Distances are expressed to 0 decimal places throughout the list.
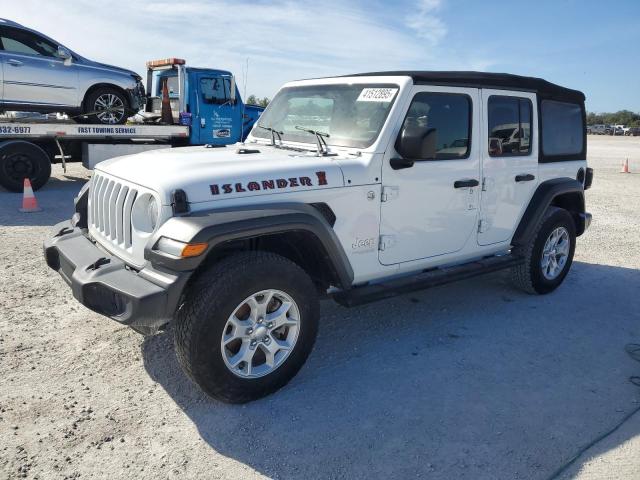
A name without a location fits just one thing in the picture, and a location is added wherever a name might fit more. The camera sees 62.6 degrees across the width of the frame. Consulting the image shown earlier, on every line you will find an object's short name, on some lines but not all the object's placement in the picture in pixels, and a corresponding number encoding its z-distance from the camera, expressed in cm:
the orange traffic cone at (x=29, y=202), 794
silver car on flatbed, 895
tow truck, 944
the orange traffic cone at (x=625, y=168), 1646
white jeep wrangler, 284
